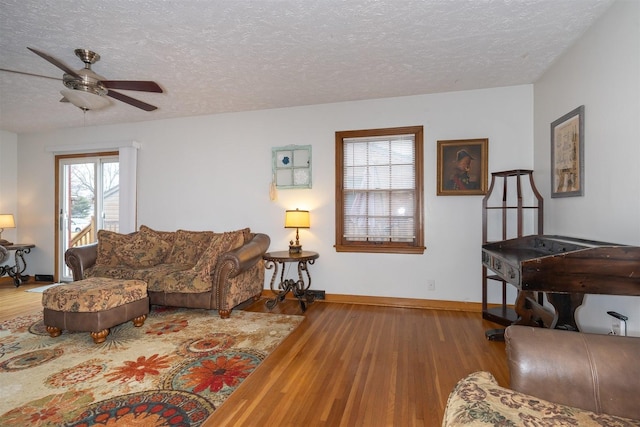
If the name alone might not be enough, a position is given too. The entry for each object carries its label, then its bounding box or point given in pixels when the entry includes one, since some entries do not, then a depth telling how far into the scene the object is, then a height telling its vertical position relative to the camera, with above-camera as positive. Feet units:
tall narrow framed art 7.75 +1.69
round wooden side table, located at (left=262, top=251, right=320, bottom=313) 11.08 -2.80
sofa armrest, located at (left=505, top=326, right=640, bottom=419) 3.26 -1.80
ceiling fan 7.63 +3.38
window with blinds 11.90 +0.95
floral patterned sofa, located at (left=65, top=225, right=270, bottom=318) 10.53 -2.04
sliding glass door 15.99 +0.67
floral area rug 5.46 -3.73
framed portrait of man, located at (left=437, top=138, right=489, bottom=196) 11.09 +1.79
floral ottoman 8.18 -2.72
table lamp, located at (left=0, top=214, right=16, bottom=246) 15.53 -0.60
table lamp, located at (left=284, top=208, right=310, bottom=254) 11.85 -0.33
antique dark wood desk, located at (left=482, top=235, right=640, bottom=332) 5.13 -1.11
